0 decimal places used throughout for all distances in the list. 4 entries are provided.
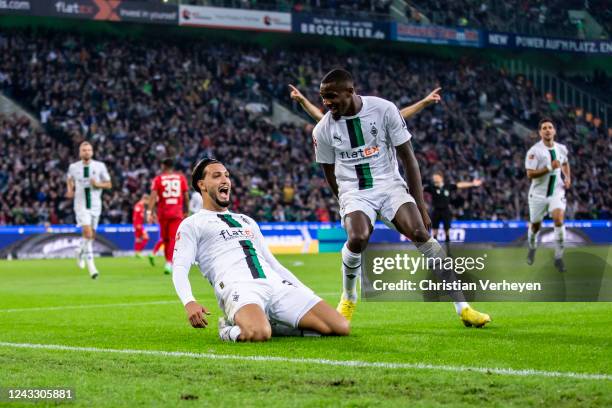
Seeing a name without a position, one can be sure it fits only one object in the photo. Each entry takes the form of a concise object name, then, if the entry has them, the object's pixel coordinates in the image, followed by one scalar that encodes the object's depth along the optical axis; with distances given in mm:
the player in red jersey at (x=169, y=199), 18141
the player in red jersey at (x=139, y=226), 26405
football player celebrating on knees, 7559
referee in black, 26234
